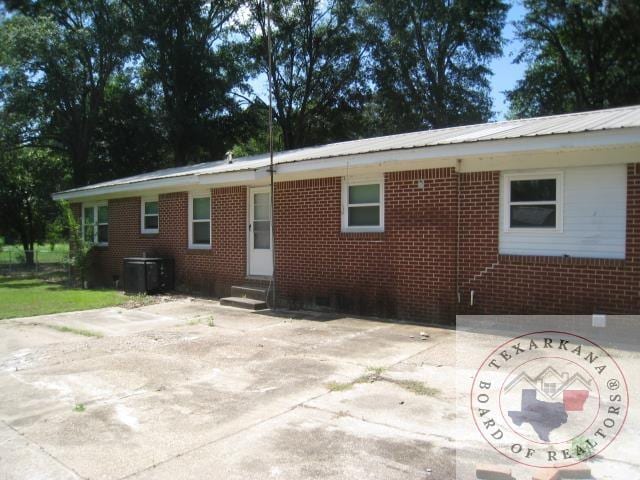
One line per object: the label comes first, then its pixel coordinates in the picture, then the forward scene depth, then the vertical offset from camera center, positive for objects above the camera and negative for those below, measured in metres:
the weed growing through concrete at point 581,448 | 3.75 -1.53
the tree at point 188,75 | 27.39 +8.74
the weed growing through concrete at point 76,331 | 8.40 -1.55
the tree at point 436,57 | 27.14 +9.56
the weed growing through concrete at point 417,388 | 5.19 -1.52
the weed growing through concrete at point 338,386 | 5.38 -1.54
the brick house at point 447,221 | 7.43 +0.29
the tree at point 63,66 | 23.67 +7.95
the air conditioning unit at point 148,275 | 13.43 -0.99
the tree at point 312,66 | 30.28 +10.05
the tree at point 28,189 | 30.06 +2.87
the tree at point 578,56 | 23.42 +8.66
